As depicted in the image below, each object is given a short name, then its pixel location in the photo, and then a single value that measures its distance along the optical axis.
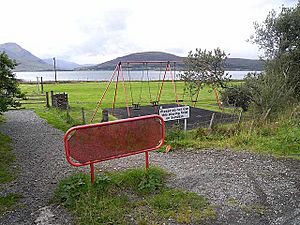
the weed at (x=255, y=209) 3.86
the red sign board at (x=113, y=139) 4.28
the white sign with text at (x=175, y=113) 8.37
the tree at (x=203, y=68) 16.30
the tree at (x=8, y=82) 9.71
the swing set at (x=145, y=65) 14.93
